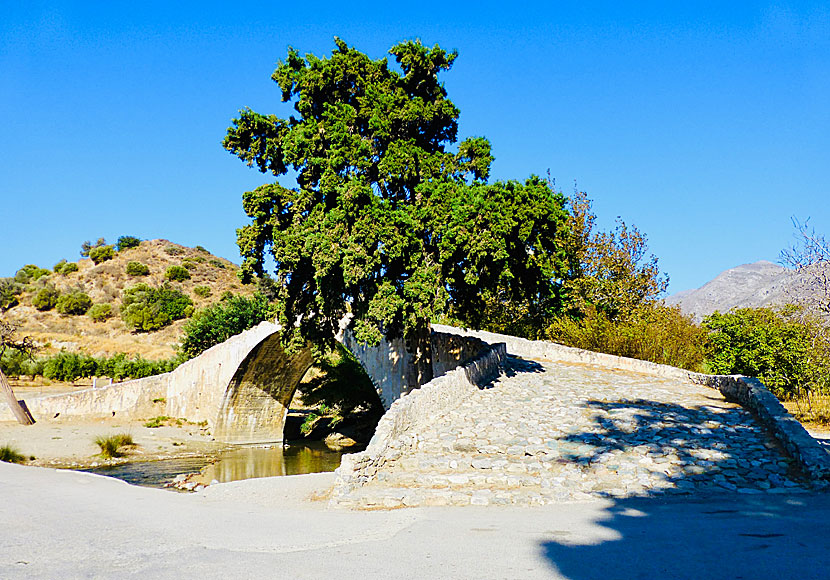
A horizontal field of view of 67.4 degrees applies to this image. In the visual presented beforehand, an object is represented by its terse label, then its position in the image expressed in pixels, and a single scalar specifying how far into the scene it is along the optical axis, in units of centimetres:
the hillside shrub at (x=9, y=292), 6725
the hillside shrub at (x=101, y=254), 7994
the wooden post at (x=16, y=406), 2772
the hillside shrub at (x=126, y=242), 8550
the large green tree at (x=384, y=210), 1597
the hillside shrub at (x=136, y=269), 7631
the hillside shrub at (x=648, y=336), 2602
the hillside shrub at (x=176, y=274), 7506
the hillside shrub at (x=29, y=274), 7688
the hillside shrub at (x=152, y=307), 6362
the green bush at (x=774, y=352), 2177
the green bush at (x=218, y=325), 4044
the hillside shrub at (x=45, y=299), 6762
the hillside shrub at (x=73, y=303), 6706
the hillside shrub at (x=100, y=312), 6581
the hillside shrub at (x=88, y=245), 8788
